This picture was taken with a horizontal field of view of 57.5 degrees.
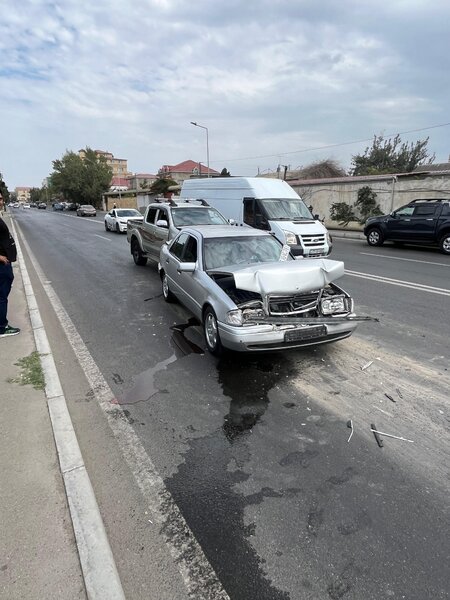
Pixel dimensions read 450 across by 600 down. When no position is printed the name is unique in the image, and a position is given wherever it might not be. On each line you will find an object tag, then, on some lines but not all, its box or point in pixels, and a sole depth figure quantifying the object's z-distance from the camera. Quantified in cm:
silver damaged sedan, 450
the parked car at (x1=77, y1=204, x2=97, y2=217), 5184
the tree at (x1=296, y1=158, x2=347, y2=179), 5078
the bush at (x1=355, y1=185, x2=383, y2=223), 2402
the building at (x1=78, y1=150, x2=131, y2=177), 16008
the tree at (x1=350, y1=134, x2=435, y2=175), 5109
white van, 1212
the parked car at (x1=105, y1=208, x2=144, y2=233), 2414
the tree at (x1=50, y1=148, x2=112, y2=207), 7781
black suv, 1503
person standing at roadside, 545
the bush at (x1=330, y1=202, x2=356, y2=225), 2552
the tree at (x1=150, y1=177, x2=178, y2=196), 5103
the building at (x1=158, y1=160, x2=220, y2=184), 8431
